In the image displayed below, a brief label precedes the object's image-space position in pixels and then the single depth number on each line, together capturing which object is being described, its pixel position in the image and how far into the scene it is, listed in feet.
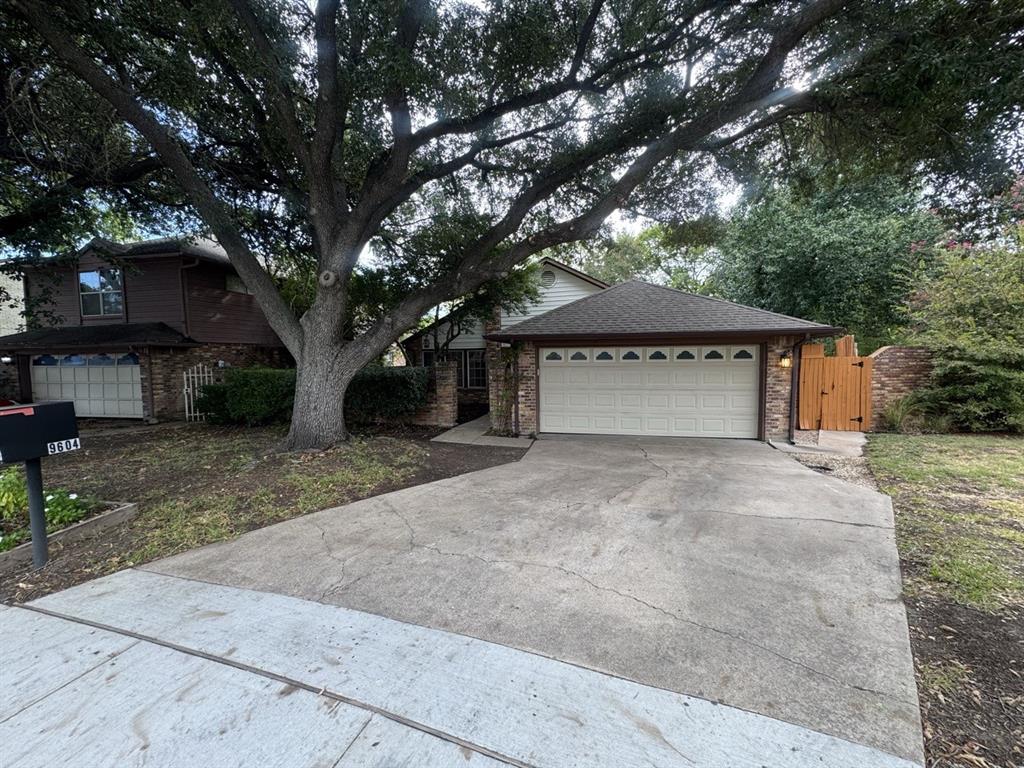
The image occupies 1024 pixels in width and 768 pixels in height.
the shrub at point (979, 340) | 26.04
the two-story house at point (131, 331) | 37.29
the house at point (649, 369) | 26.11
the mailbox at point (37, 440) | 9.92
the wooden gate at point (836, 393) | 29.53
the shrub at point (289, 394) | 32.17
